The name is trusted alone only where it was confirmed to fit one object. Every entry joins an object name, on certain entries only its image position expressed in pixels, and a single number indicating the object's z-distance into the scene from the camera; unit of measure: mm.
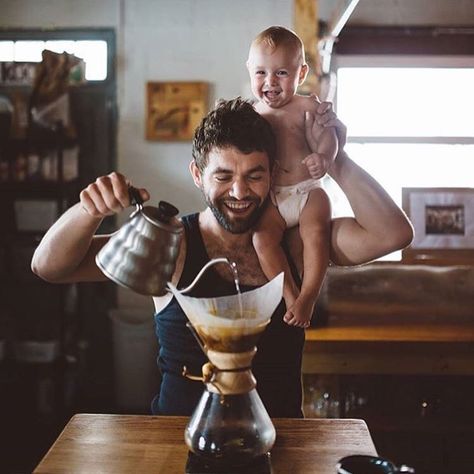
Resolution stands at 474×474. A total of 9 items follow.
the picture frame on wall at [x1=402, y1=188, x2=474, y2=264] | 4598
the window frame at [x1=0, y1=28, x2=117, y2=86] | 5215
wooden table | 1620
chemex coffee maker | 1461
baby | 2193
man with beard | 2133
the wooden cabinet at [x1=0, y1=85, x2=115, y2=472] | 4988
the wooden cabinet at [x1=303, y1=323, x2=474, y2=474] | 3967
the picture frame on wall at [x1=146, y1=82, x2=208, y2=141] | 5195
